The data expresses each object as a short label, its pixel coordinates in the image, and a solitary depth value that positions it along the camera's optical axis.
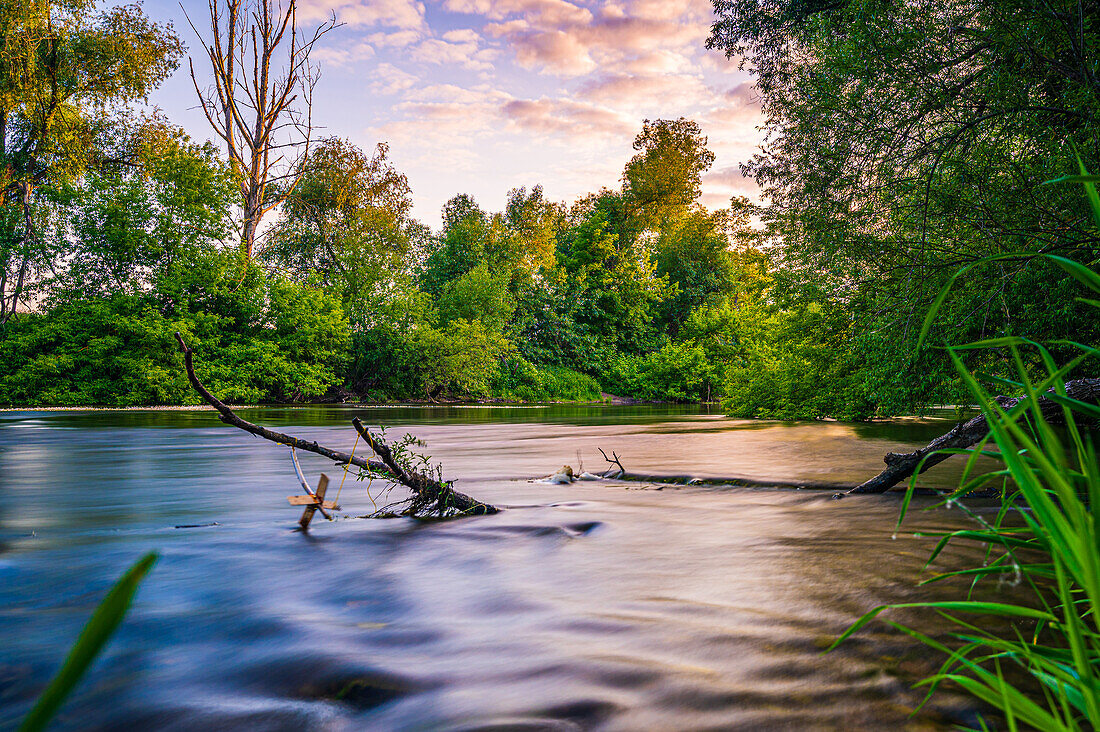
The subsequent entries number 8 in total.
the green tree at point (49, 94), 20.33
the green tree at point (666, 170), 42.16
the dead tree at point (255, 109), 26.16
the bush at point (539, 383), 30.58
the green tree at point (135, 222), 21.19
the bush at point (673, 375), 29.95
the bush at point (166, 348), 19.64
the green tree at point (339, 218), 30.30
